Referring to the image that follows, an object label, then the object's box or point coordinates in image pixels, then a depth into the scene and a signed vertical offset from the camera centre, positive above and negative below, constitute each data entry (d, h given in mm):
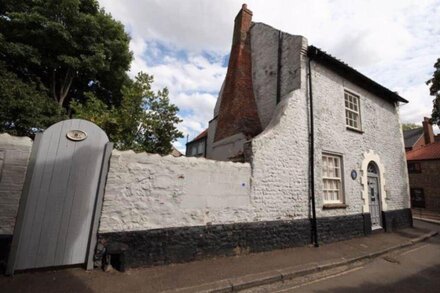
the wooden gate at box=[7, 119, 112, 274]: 4168 -346
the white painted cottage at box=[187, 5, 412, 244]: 7227 +2359
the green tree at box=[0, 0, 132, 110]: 11352 +7117
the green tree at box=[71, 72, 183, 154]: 9023 +2518
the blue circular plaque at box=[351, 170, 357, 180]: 9130 +789
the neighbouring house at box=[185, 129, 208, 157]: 20994 +3908
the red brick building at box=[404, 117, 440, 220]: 19906 +1701
